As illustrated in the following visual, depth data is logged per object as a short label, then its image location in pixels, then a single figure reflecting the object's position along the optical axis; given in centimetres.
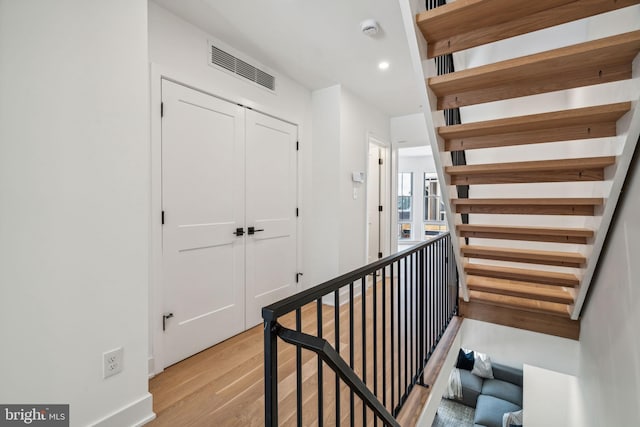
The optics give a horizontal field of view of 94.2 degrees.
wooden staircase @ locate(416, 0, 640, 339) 130
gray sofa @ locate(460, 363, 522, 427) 489
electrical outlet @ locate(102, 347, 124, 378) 147
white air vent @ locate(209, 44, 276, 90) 247
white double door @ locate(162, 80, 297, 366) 218
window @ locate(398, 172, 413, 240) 909
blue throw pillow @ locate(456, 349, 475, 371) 600
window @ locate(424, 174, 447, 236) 875
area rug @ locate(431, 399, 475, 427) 527
